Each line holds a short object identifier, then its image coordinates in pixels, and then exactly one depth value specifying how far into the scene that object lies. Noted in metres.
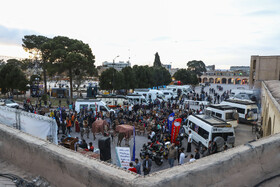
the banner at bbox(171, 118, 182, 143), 12.16
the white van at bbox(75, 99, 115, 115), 19.21
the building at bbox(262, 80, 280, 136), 8.16
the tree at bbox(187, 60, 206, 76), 114.44
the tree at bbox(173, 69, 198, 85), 67.00
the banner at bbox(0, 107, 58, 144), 8.59
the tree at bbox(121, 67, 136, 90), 38.46
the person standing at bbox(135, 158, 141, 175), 7.86
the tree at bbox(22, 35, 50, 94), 36.42
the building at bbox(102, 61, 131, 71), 161.48
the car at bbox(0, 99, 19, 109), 20.84
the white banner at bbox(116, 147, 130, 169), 8.02
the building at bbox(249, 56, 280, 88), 35.09
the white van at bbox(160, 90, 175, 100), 32.31
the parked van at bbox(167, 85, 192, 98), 37.45
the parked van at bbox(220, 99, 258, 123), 18.48
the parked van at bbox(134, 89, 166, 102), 28.77
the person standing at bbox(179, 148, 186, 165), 9.33
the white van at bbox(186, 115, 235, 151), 11.37
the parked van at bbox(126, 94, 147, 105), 25.66
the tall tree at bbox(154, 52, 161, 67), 87.00
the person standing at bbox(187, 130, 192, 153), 11.90
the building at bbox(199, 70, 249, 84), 111.38
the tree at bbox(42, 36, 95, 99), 31.59
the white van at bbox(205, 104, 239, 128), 16.66
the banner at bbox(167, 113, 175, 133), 13.29
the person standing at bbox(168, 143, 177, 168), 9.60
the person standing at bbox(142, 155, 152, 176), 8.37
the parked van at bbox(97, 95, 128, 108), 23.82
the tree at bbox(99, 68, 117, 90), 35.28
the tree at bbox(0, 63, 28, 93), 30.73
